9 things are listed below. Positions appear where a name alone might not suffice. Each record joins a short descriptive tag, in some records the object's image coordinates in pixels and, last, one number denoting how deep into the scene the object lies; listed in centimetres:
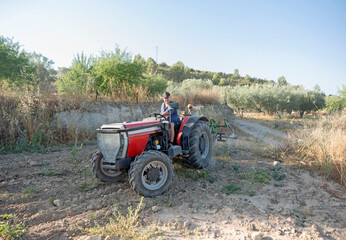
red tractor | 384
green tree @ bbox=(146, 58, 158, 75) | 4087
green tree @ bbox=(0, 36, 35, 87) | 1599
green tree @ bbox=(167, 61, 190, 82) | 4641
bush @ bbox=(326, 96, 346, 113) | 1522
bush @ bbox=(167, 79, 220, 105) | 1334
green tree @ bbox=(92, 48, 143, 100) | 1021
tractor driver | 480
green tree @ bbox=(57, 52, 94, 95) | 984
